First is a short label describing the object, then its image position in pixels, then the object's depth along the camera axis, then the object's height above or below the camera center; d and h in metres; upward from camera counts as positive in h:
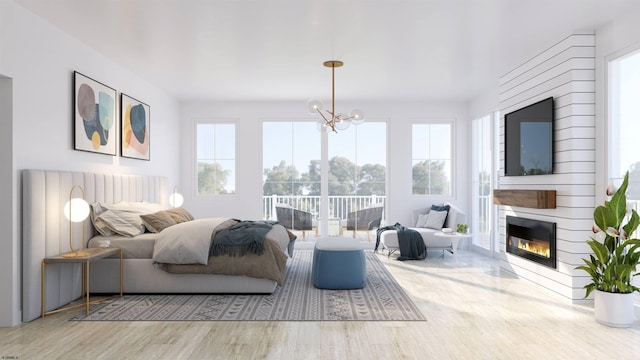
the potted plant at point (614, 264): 3.67 -0.70
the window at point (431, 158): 8.17 +0.39
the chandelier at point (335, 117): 5.23 +0.78
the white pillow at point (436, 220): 7.36 -0.65
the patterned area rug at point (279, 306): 3.93 -1.19
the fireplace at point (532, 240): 4.73 -0.68
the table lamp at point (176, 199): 6.67 -0.29
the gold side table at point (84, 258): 3.86 -0.68
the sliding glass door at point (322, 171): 8.20 +0.16
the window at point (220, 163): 8.13 +0.30
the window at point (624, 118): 4.12 +0.58
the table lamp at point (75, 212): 3.94 -0.28
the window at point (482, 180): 7.31 +0.00
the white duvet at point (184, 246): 4.49 -0.66
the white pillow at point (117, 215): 4.70 -0.39
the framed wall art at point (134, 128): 5.66 +0.68
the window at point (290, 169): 8.20 +0.19
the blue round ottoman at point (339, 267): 4.92 -0.96
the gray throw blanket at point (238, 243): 4.59 -0.65
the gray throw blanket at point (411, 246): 6.82 -1.00
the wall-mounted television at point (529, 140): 4.77 +0.46
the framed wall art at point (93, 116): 4.58 +0.69
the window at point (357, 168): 8.20 +0.21
